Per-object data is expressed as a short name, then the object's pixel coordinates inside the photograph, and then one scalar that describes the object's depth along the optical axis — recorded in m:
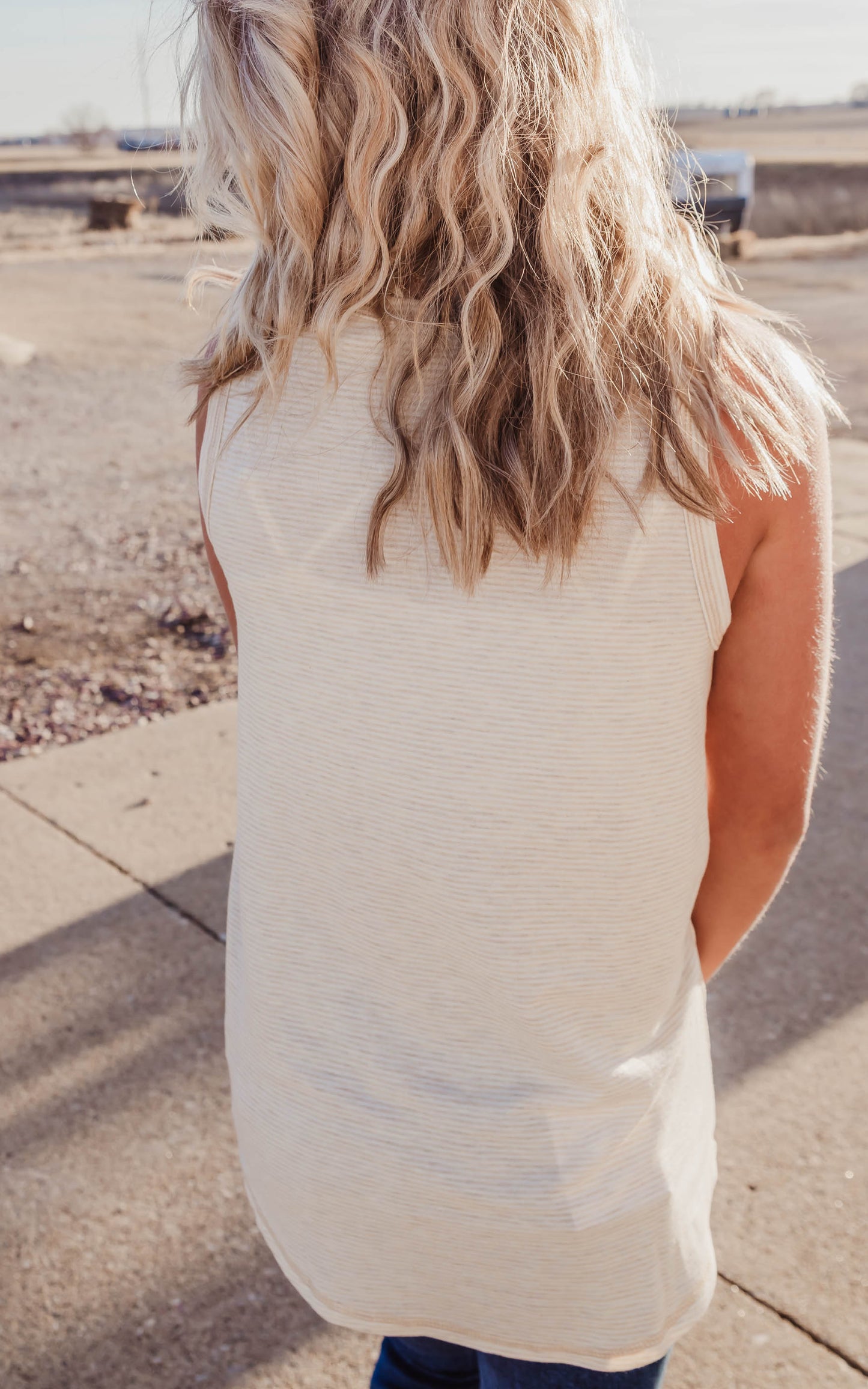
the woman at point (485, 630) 0.95
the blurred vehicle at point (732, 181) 19.92
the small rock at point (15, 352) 10.23
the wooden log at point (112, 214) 22.42
